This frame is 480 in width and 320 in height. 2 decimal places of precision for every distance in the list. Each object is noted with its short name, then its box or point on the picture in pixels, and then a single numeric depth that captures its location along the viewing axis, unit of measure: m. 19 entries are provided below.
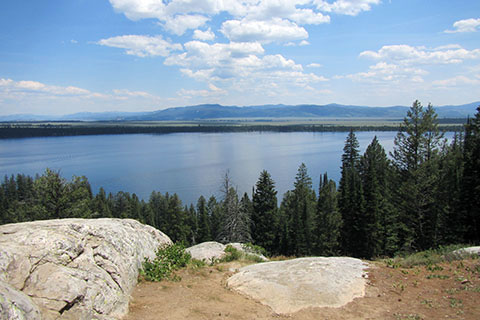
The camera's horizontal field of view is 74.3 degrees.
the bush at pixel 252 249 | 14.82
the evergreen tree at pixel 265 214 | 33.56
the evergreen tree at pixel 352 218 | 29.59
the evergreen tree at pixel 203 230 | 50.12
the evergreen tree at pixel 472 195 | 22.59
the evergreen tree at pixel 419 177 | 24.17
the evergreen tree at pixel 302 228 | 37.47
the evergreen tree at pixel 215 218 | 57.02
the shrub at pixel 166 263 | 10.17
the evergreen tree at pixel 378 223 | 27.62
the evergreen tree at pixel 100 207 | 53.91
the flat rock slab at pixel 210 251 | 13.20
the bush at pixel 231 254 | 13.12
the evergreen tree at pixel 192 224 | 55.22
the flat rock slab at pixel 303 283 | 8.41
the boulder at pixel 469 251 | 10.99
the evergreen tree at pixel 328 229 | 33.88
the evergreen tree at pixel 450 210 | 23.43
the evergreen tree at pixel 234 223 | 28.64
